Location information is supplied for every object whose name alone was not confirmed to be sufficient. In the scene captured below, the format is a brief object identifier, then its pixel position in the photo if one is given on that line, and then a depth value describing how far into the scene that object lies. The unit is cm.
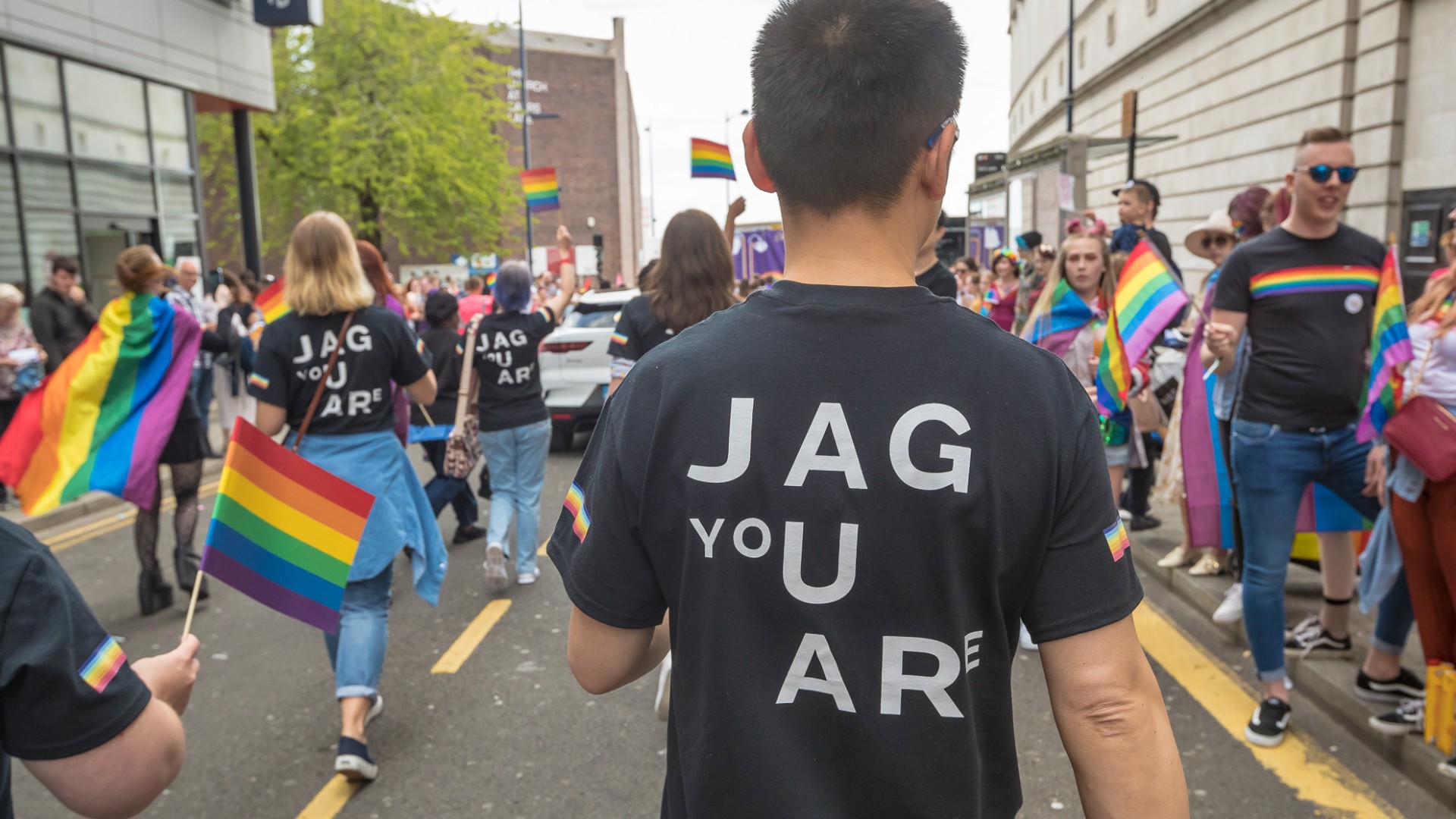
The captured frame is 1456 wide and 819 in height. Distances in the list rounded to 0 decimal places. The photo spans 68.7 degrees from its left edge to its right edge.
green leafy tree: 2928
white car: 1121
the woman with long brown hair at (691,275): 458
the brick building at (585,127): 6194
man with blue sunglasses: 385
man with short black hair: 129
